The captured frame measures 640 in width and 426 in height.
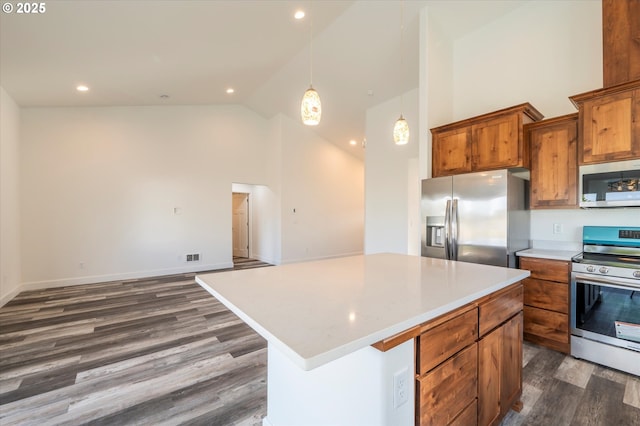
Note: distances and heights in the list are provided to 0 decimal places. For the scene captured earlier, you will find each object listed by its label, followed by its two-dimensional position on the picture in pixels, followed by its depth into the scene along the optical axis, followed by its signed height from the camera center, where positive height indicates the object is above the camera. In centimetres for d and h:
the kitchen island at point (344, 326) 86 -38
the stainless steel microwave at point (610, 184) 231 +21
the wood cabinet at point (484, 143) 284 +75
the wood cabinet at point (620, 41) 229 +142
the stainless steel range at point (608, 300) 220 -76
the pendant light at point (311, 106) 216 +81
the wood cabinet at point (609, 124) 225 +72
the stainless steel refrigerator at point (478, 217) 277 -8
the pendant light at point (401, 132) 270 +76
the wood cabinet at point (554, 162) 272 +48
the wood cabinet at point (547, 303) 255 -89
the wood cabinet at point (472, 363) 109 -72
